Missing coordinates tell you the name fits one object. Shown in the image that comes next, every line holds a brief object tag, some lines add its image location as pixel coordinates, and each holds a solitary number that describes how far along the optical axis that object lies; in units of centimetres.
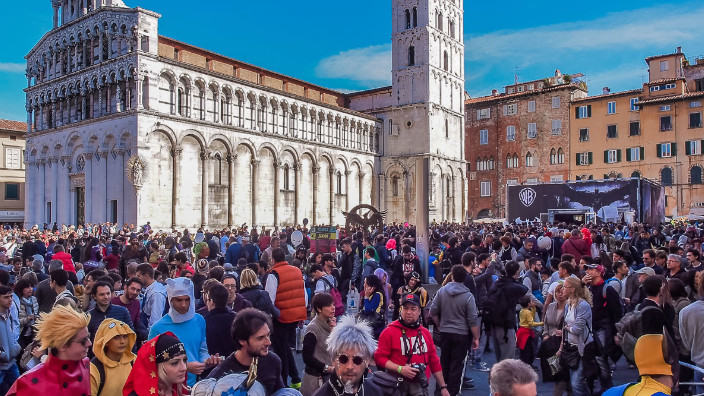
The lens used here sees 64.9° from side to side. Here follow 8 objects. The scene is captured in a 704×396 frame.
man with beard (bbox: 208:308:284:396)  332
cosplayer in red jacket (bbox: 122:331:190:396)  318
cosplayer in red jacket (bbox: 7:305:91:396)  309
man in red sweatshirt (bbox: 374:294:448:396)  454
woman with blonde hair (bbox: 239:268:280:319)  623
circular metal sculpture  2152
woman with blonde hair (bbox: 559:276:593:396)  552
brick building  4869
